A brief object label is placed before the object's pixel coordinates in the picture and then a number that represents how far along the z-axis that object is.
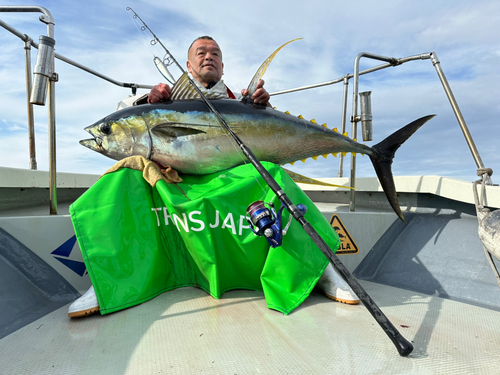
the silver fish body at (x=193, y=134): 1.78
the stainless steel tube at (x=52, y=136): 1.92
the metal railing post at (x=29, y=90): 2.49
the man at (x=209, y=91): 1.42
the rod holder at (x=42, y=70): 1.79
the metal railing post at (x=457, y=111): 1.90
